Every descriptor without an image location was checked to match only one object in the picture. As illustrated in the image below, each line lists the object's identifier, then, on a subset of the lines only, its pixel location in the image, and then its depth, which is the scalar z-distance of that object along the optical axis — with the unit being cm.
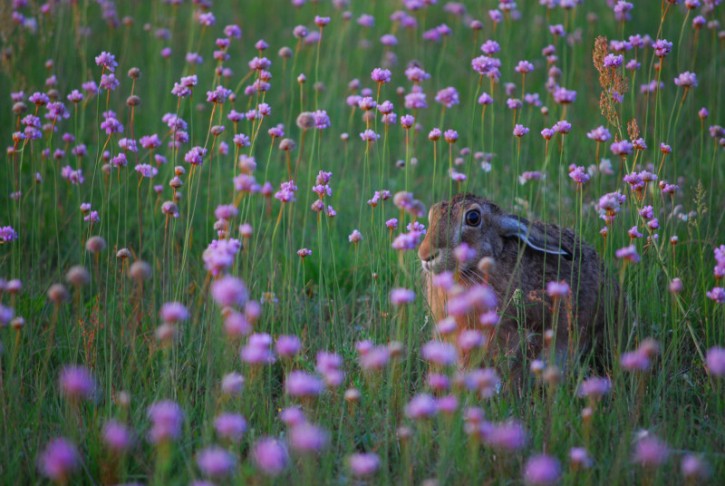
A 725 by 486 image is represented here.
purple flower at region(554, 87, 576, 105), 801
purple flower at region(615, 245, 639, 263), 686
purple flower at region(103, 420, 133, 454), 506
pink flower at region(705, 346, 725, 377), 571
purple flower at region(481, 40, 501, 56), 1027
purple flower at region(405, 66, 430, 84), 876
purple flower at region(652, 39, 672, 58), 898
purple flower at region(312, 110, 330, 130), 870
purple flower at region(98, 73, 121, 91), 904
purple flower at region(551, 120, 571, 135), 826
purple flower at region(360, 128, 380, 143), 881
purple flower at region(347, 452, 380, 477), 518
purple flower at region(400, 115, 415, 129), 849
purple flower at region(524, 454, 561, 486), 514
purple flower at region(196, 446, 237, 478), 480
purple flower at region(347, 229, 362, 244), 897
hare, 887
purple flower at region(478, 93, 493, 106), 962
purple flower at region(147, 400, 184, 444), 495
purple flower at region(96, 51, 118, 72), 910
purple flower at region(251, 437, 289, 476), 491
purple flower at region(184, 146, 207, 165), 837
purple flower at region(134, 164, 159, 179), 931
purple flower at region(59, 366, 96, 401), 540
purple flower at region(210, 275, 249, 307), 537
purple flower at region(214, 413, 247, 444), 532
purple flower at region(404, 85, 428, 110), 841
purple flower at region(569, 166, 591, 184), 838
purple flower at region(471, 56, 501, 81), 936
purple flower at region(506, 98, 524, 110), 1026
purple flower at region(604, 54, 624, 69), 870
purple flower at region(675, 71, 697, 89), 907
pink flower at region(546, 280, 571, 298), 670
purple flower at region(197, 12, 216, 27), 1164
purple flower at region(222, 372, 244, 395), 601
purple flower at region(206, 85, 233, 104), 866
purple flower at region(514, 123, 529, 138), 881
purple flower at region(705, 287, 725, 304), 755
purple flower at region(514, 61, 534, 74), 1016
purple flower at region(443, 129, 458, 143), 873
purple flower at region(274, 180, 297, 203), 790
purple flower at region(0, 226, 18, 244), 899
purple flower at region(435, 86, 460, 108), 953
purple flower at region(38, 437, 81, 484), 485
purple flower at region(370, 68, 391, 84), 894
